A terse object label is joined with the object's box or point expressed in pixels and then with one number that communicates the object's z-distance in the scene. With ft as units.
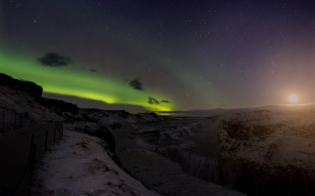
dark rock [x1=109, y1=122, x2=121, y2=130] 175.27
